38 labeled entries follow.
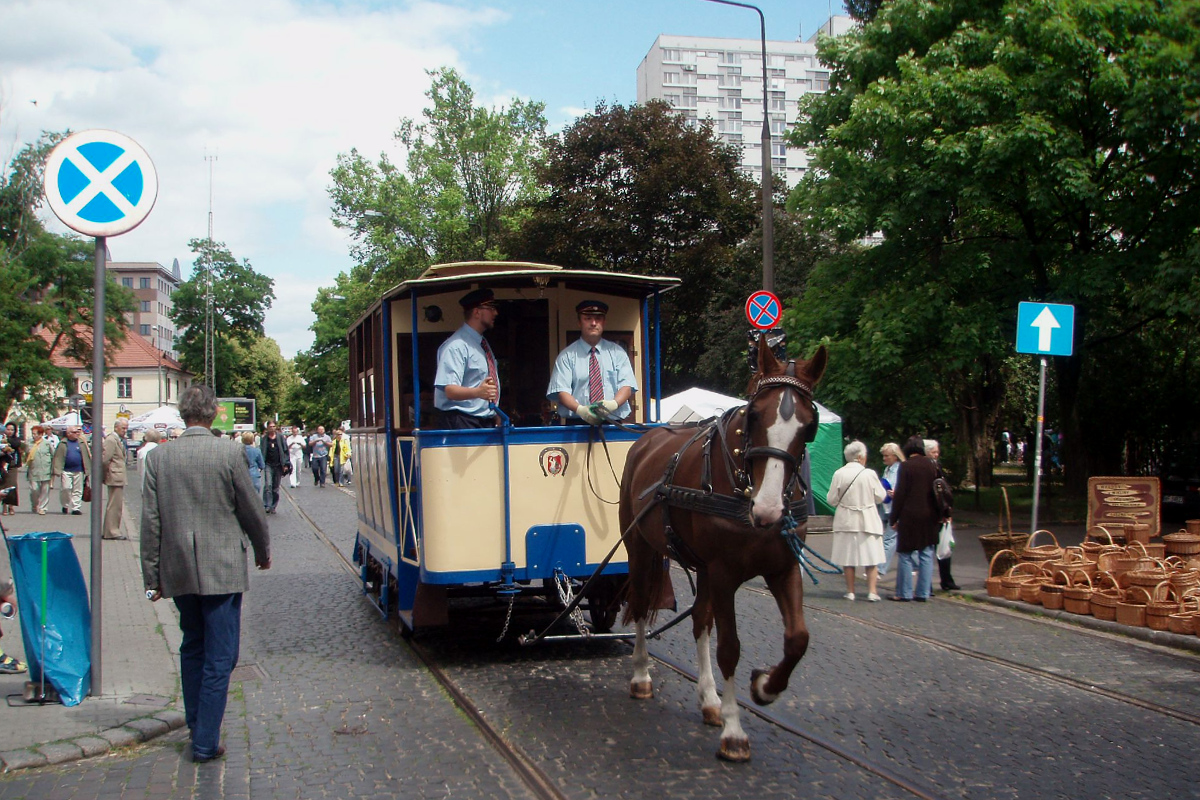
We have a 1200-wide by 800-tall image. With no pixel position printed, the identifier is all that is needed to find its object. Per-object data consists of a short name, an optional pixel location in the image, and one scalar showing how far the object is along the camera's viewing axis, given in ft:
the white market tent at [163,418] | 154.31
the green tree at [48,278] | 156.97
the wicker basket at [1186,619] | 29.19
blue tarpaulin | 21.15
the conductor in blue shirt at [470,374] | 25.14
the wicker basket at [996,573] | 37.60
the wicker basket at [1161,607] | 30.12
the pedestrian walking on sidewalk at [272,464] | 74.69
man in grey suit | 17.78
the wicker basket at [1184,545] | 36.45
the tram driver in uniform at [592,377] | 24.98
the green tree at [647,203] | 119.03
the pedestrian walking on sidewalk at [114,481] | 55.72
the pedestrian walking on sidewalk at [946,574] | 40.27
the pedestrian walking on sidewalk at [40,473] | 69.92
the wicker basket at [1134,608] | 30.96
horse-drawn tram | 24.50
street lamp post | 57.93
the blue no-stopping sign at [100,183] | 21.89
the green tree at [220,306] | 284.61
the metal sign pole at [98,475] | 21.39
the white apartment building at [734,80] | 335.26
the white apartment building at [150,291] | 416.26
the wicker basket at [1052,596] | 34.32
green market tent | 62.85
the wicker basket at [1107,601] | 32.12
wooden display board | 41.16
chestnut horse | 16.52
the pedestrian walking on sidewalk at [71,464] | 69.56
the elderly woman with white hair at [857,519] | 38.17
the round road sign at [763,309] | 51.06
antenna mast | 252.01
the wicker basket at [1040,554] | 37.81
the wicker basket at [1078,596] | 33.19
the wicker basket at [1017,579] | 36.45
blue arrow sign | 38.83
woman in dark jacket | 37.83
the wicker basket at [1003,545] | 39.13
